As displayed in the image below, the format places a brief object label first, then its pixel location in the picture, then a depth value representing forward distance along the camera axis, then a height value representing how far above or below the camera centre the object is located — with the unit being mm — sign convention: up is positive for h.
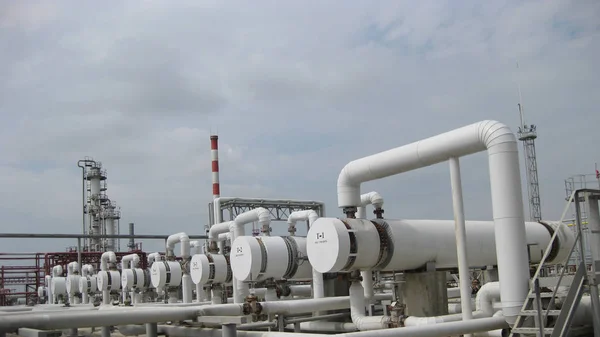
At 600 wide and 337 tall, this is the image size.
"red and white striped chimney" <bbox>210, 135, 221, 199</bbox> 32062 +5029
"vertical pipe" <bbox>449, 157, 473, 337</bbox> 9859 +128
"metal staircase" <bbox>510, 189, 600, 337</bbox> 8344 -844
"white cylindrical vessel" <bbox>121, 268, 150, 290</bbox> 25547 -664
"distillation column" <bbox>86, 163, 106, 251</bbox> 46562 +5041
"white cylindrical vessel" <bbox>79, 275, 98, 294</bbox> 28762 -904
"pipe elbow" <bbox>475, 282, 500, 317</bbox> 10773 -956
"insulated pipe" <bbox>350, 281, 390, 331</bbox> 11530 -1065
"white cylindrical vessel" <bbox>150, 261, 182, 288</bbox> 23156 -477
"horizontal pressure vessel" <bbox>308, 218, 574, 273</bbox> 10914 +90
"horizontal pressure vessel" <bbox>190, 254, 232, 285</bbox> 20062 -351
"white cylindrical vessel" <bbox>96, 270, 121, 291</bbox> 26641 -707
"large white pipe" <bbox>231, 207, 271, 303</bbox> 17016 +931
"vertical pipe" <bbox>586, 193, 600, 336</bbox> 8641 -93
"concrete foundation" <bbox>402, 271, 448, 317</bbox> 11320 -866
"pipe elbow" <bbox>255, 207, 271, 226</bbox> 17344 +1075
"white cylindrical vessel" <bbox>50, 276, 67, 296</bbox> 31022 -960
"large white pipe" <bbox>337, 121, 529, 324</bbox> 9078 +705
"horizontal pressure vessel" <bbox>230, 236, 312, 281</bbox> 16016 -74
